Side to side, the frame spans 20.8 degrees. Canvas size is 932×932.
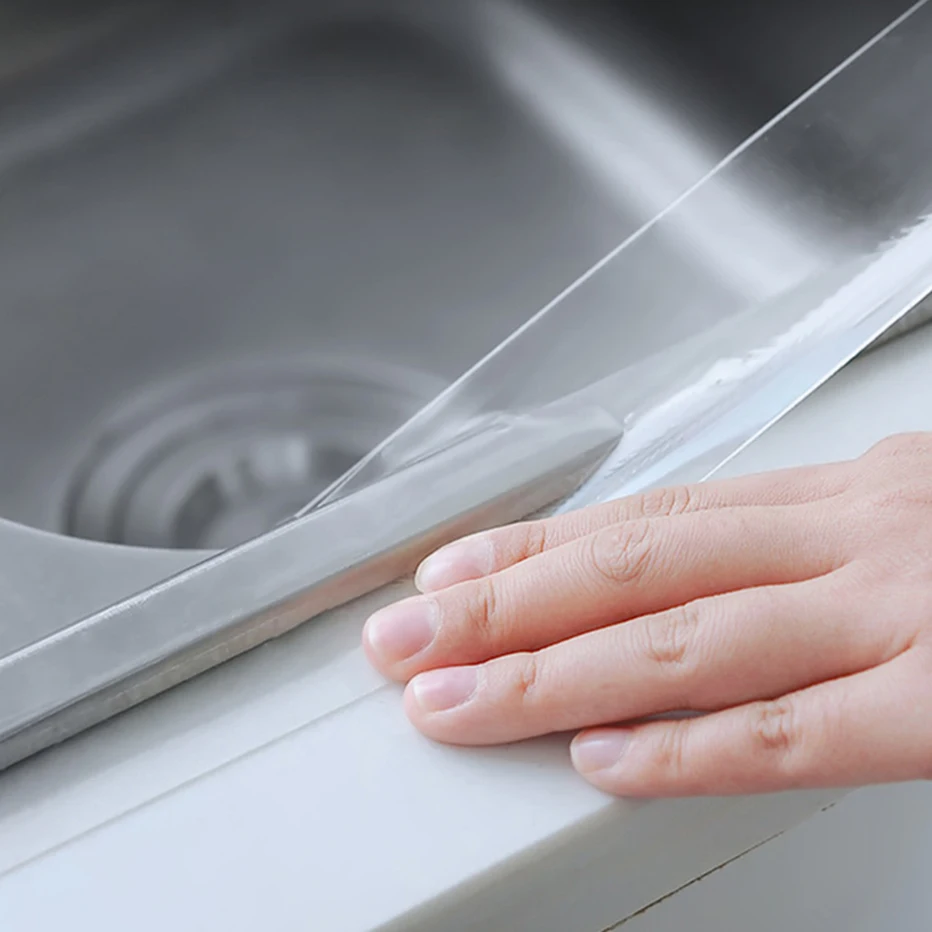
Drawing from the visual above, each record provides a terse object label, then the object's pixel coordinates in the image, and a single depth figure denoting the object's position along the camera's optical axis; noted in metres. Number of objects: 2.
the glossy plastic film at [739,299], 0.50
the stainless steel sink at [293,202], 0.65
